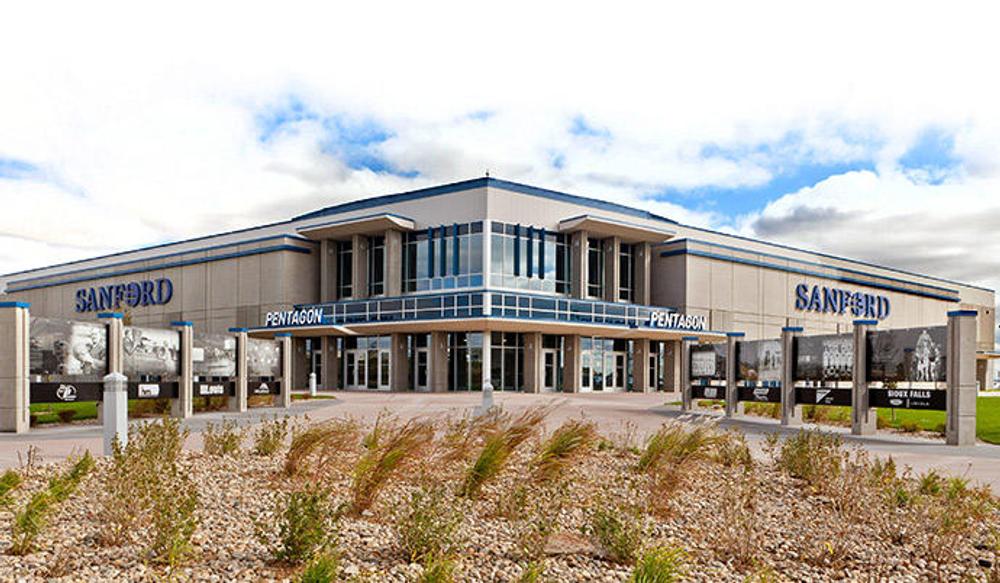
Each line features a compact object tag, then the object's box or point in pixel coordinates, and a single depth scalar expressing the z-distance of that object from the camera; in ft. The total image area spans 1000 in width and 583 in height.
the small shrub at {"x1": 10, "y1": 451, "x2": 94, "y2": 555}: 21.61
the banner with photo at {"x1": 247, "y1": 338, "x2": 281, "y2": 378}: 93.04
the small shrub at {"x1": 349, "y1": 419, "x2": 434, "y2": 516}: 27.63
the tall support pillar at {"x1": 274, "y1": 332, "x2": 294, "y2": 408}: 97.55
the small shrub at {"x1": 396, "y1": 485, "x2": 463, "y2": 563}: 22.07
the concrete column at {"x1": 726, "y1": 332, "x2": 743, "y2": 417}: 85.71
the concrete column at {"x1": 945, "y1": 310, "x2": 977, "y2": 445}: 56.95
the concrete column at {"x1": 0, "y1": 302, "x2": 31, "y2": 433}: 58.75
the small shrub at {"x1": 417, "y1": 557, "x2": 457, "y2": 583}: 18.03
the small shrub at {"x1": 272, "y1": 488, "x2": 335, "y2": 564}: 21.08
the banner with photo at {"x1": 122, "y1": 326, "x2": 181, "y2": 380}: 71.97
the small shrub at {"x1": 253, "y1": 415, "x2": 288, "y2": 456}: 40.24
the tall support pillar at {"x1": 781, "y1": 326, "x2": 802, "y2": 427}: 74.08
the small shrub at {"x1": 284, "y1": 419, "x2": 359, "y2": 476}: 33.99
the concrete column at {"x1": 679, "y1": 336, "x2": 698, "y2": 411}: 94.63
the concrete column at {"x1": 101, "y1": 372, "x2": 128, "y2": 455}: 40.93
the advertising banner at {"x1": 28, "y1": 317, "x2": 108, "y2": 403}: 61.72
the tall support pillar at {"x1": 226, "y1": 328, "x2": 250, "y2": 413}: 87.97
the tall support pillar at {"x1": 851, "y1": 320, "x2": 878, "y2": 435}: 64.23
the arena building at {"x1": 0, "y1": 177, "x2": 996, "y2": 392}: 147.54
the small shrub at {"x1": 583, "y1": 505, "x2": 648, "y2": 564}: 22.47
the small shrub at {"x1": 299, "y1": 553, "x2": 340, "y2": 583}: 17.63
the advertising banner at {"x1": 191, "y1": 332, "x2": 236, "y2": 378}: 82.23
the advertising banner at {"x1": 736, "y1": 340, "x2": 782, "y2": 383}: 80.94
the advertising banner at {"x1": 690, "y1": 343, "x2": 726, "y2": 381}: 90.22
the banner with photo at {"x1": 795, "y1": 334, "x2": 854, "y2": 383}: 69.87
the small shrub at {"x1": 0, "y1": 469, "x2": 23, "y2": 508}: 27.17
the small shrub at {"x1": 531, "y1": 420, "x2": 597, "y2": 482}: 32.42
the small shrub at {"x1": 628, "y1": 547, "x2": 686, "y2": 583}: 18.62
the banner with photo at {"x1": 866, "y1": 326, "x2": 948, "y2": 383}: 60.80
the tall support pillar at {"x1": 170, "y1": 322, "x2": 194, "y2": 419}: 77.15
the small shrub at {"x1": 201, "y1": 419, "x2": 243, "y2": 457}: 40.52
